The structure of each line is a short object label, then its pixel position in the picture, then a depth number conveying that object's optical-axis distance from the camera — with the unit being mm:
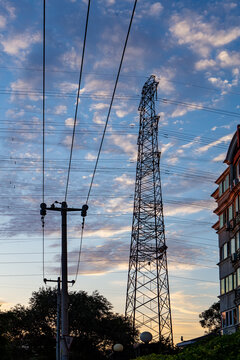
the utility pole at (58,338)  43972
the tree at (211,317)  102194
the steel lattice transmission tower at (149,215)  48875
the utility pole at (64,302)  25188
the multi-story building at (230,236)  41469
